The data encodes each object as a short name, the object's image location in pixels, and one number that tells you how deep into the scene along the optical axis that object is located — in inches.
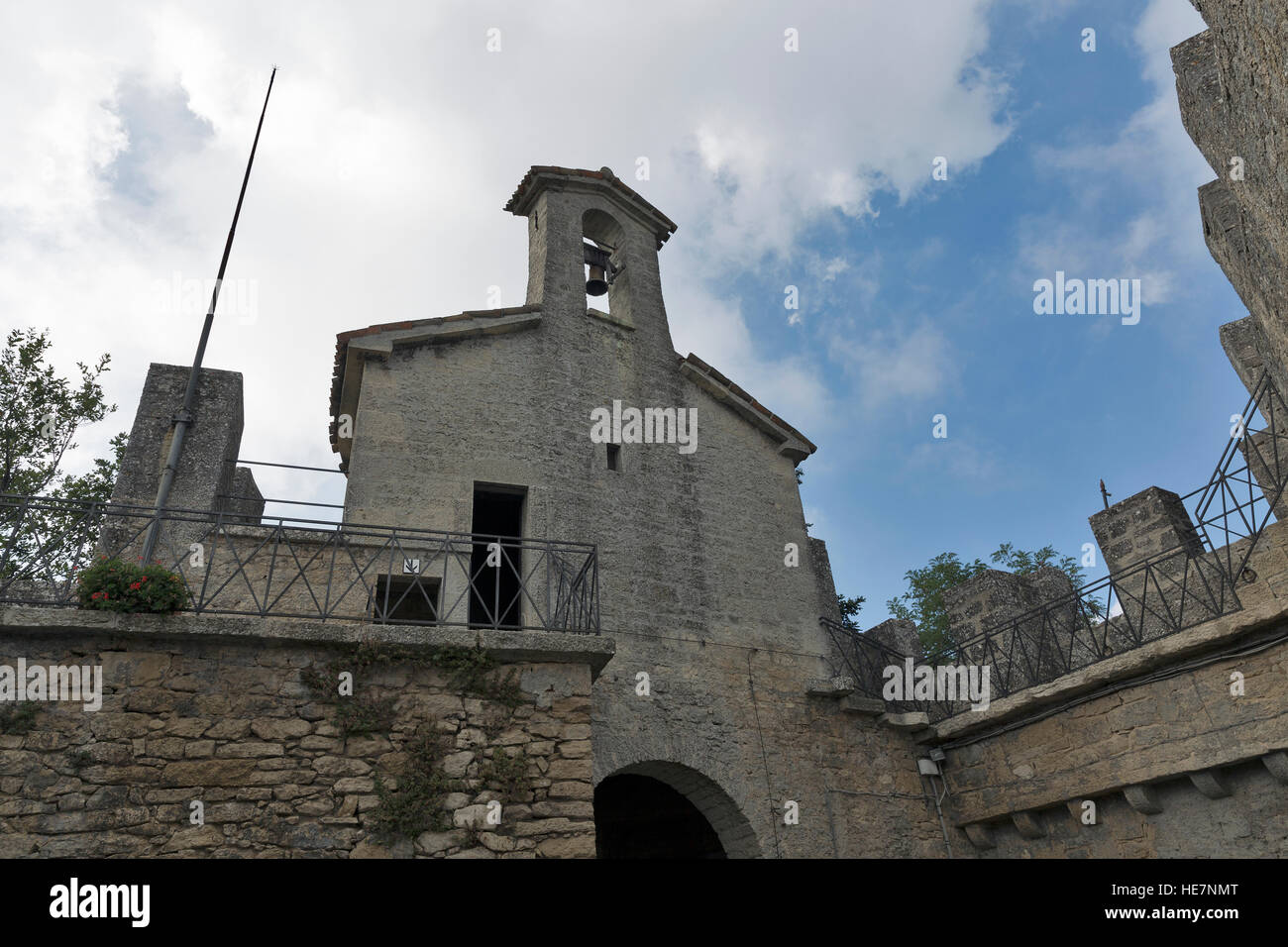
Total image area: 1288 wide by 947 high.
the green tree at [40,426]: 510.6
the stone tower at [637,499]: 351.3
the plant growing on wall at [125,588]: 230.5
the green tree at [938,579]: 952.9
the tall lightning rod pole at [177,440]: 281.4
